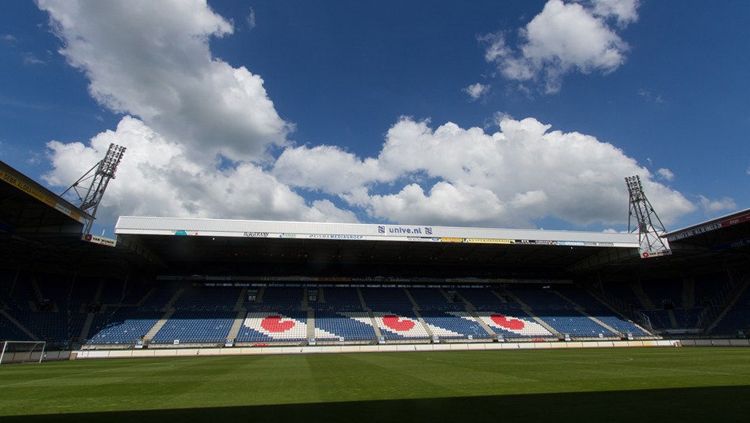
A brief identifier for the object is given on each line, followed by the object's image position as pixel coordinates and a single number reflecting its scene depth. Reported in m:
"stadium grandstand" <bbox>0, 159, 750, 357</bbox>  34.69
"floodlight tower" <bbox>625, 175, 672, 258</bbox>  37.16
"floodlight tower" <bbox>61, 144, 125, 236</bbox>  34.91
